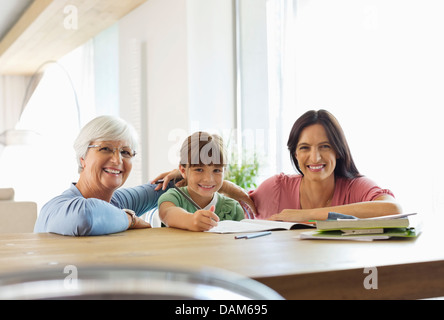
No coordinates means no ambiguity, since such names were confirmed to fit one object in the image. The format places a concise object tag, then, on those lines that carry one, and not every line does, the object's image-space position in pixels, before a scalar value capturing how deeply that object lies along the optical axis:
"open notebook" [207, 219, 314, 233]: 1.60
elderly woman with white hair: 1.56
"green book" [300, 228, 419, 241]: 1.32
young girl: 2.09
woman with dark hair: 2.29
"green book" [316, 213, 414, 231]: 1.35
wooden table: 0.85
